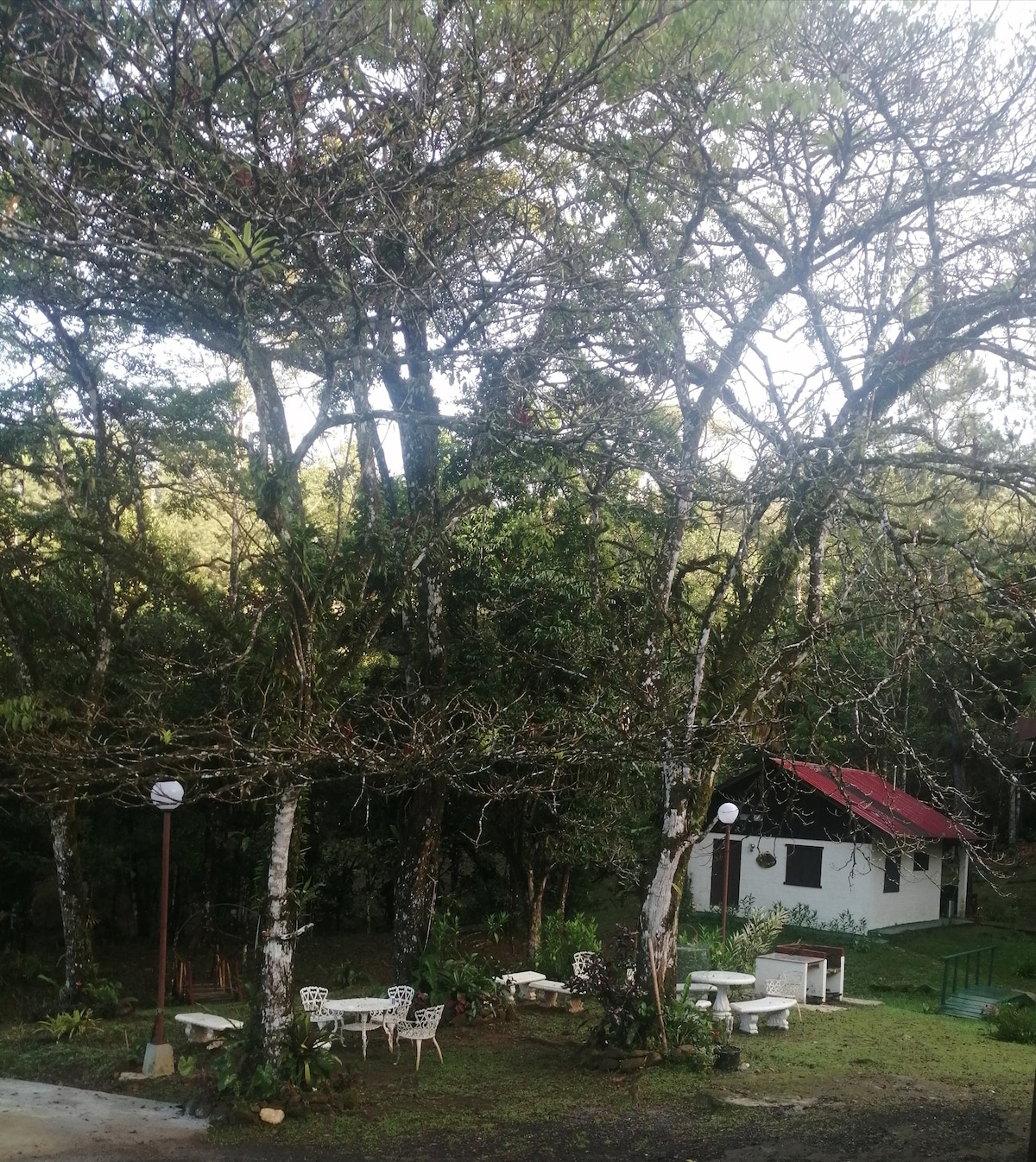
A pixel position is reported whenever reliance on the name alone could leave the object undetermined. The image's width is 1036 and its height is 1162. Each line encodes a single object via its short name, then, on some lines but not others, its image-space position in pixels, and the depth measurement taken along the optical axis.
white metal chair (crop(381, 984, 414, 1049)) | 10.91
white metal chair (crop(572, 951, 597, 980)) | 11.03
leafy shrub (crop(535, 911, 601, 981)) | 14.52
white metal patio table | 10.90
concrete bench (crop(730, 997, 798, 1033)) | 12.27
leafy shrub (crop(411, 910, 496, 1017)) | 12.54
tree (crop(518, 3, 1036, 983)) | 8.92
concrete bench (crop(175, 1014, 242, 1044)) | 11.33
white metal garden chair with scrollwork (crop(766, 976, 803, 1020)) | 14.02
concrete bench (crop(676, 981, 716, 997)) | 13.41
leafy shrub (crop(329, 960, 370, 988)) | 15.38
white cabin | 23.12
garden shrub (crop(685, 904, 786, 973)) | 14.36
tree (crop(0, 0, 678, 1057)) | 7.80
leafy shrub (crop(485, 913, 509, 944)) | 13.77
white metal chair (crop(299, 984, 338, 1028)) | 11.28
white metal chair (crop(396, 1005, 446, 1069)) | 10.58
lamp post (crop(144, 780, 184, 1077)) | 10.14
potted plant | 10.51
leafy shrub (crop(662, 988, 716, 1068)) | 10.64
